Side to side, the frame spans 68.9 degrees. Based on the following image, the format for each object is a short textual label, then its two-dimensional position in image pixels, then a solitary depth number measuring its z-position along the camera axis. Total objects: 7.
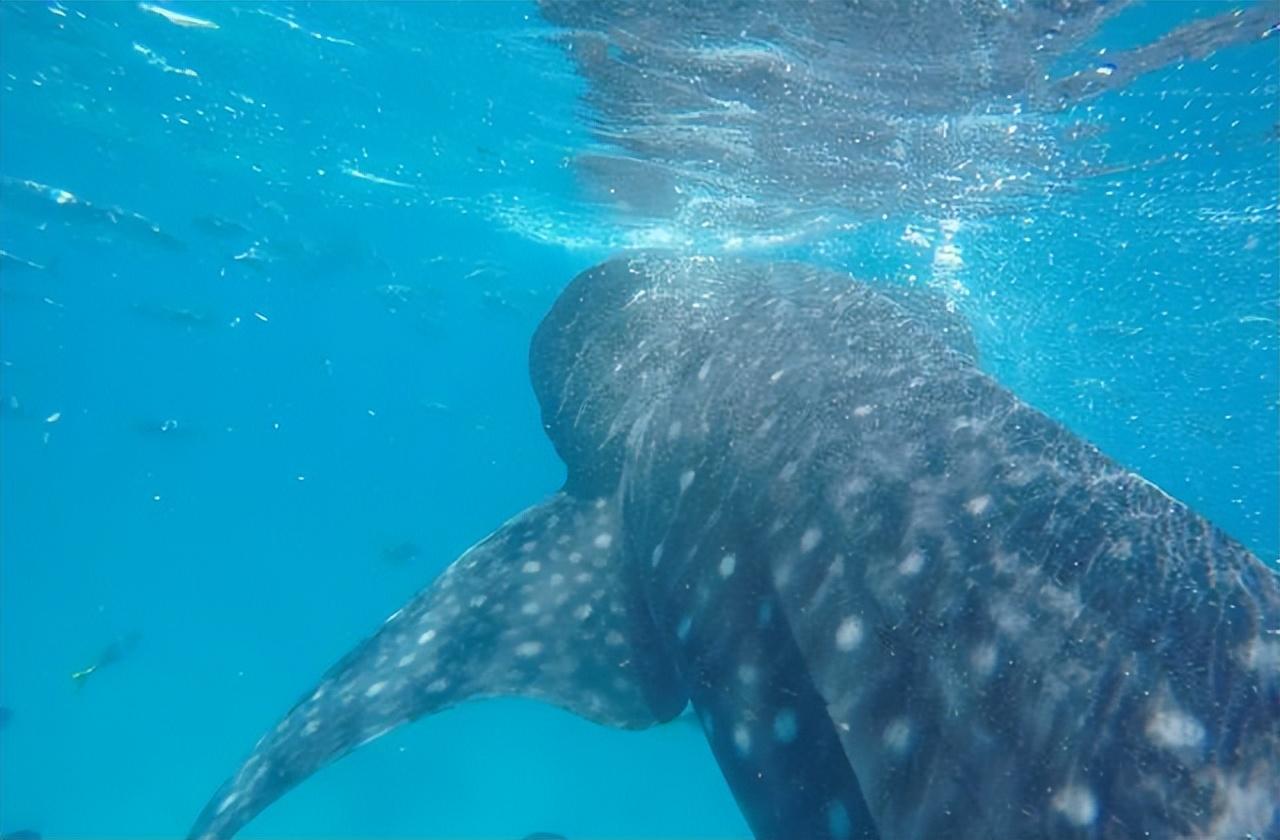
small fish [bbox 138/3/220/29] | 13.24
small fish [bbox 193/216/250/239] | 21.36
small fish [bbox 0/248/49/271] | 24.67
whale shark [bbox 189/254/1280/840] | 2.60
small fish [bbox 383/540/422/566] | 23.36
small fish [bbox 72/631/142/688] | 18.92
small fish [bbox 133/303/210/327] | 24.88
